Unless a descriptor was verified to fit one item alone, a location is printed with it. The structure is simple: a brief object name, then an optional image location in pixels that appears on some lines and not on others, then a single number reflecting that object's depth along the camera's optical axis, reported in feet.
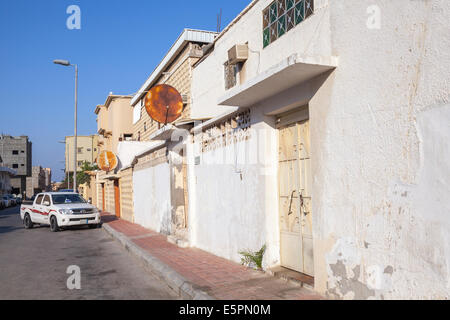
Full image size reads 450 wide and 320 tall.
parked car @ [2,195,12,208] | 158.59
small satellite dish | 80.47
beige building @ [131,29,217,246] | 40.52
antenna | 50.46
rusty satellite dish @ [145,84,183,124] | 40.03
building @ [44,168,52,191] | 415.03
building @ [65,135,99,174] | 234.93
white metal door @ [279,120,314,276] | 20.01
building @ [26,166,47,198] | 313.73
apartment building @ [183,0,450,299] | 12.23
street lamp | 80.46
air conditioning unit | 26.89
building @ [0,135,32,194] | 280.92
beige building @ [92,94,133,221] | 71.51
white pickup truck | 54.70
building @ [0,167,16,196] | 205.98
